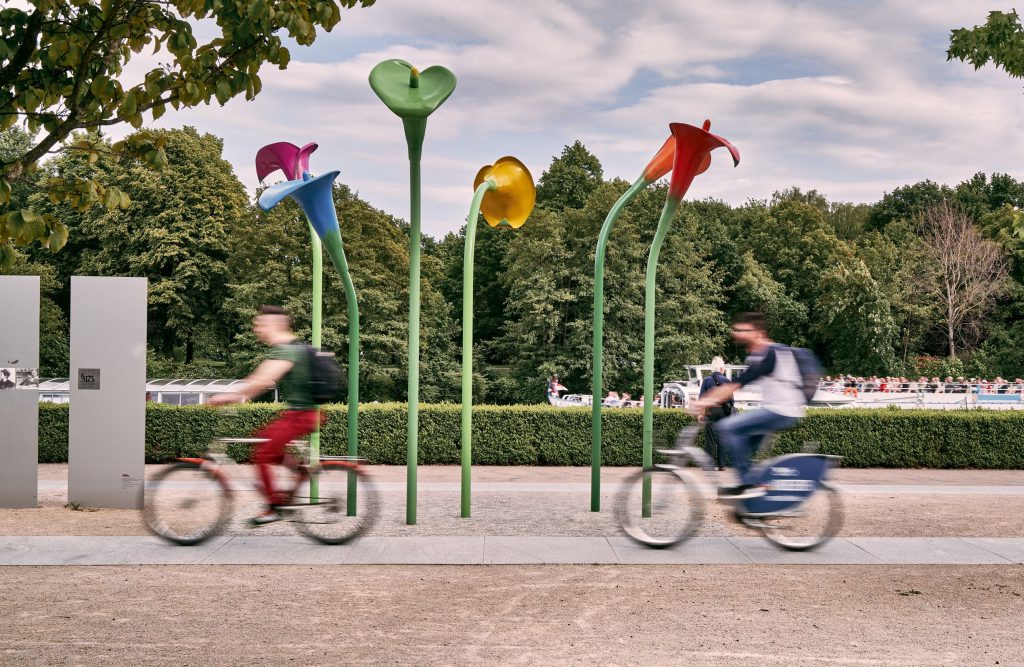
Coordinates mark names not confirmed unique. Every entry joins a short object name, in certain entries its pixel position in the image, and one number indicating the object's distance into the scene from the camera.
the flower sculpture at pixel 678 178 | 8.91
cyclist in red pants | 7.39
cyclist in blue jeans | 7.57
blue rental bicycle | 7.71
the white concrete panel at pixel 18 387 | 10.26
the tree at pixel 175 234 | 38.16
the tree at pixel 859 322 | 46.88
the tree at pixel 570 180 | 50.69
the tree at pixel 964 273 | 48.03
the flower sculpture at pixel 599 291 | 9.62
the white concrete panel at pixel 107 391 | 10.10
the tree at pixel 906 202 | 59.17
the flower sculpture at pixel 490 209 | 9.58
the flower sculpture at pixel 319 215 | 8.63
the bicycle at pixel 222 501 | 7.69
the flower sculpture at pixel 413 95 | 8.62
